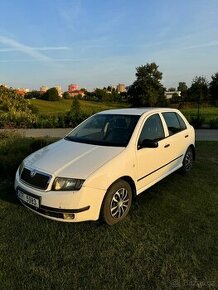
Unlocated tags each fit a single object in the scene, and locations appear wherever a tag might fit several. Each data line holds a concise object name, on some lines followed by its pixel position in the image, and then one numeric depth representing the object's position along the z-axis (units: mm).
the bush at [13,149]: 4727
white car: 2754
